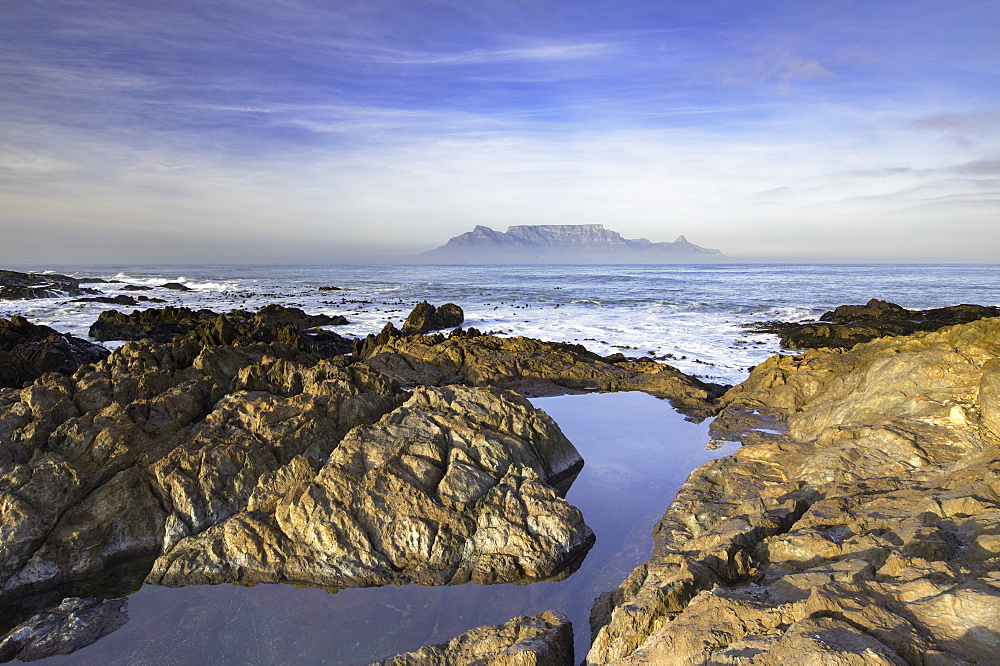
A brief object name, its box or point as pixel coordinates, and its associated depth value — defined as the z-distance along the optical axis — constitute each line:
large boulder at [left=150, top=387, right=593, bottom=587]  6.06
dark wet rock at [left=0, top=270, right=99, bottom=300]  41.91
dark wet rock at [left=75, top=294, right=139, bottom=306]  38.53
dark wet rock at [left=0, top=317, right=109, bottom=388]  13.75
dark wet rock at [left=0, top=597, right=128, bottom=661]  5.04
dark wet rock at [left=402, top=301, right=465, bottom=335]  27.69
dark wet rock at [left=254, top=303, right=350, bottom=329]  26.20
